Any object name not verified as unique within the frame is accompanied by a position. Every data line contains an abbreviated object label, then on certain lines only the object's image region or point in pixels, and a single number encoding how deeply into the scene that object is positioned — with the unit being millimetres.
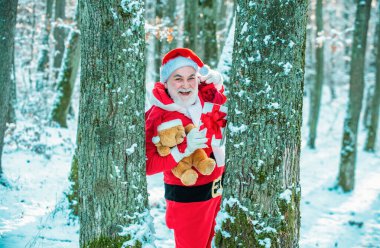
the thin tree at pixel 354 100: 9617
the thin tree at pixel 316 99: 14945
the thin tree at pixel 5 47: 5242
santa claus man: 3314
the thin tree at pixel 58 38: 13789
